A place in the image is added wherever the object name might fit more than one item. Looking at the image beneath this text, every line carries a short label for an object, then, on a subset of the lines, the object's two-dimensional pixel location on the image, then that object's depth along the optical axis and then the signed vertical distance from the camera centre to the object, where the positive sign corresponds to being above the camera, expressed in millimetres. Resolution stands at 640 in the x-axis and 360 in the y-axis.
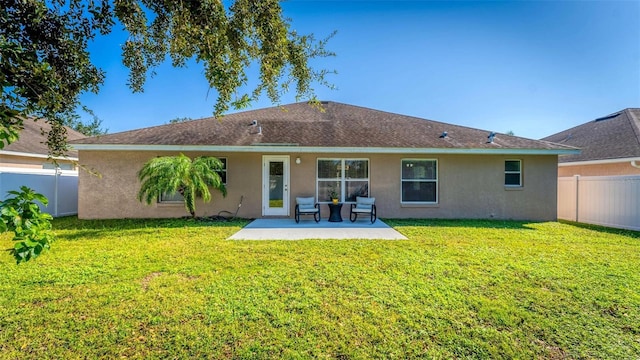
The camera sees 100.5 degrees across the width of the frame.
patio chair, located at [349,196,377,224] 9797 -940
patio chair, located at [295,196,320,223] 9742 -951
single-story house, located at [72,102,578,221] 10242 +305
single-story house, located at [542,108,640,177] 11875 +1928
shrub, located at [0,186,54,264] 1960 -353
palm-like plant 8461 +95
